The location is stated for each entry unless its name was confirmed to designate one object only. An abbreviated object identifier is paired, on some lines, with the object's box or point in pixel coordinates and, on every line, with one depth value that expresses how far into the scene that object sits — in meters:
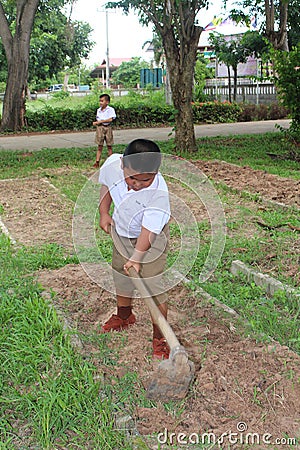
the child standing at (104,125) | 10.29
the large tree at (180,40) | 11.45
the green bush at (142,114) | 20.61
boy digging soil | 2.96
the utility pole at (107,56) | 44.83
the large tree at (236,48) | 24.08
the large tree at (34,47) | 17.28
